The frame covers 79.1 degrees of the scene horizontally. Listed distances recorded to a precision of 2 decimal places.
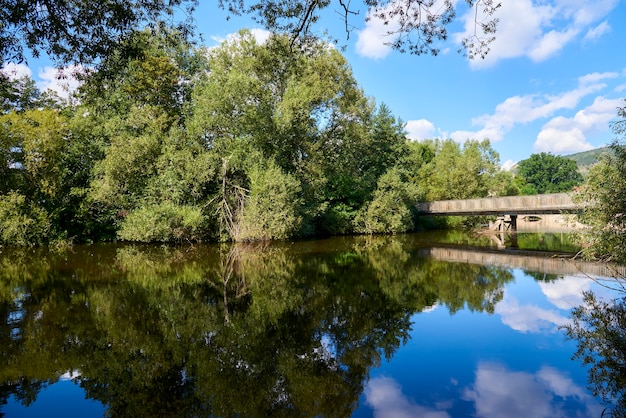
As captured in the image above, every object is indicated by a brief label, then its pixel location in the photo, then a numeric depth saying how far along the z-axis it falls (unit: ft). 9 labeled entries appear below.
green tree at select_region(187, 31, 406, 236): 82.64
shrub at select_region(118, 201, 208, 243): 75.92
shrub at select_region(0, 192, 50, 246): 73.05
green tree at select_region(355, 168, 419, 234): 101.50
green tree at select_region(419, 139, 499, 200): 132.46
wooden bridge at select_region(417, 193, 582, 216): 82.28
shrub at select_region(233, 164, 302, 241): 77.25
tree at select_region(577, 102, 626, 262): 29.99
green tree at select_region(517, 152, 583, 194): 314.76
